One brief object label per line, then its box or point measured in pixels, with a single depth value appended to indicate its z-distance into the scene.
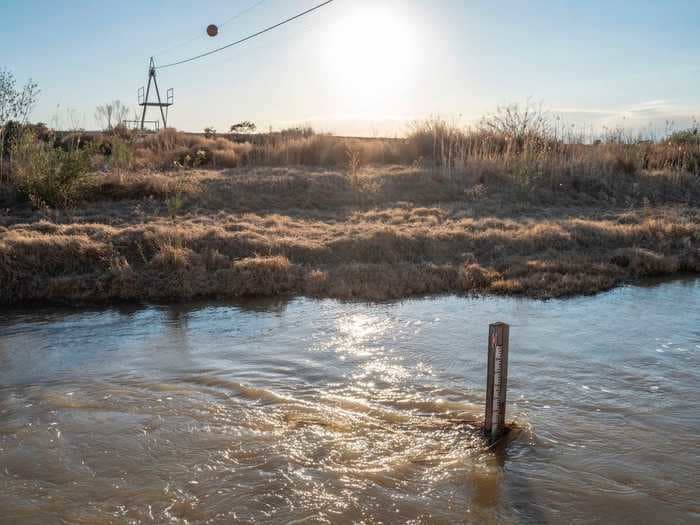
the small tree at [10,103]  15.28
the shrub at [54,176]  12.03
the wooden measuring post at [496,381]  4.33
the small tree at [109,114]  21.65
